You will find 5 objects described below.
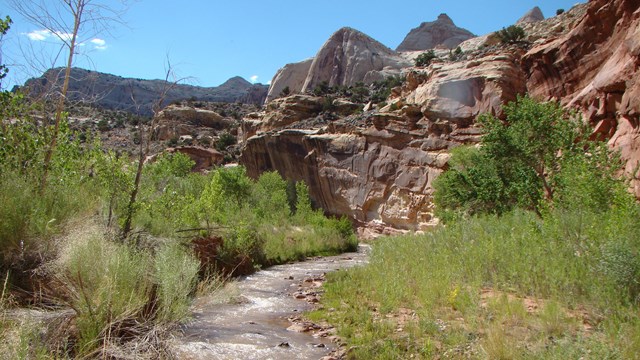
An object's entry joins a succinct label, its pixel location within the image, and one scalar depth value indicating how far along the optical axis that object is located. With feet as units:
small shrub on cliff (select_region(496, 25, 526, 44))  135.12
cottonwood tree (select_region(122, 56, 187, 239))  31.81
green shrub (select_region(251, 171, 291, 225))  94.25
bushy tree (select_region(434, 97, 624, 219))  46.96
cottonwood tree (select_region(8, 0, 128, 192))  28.02
